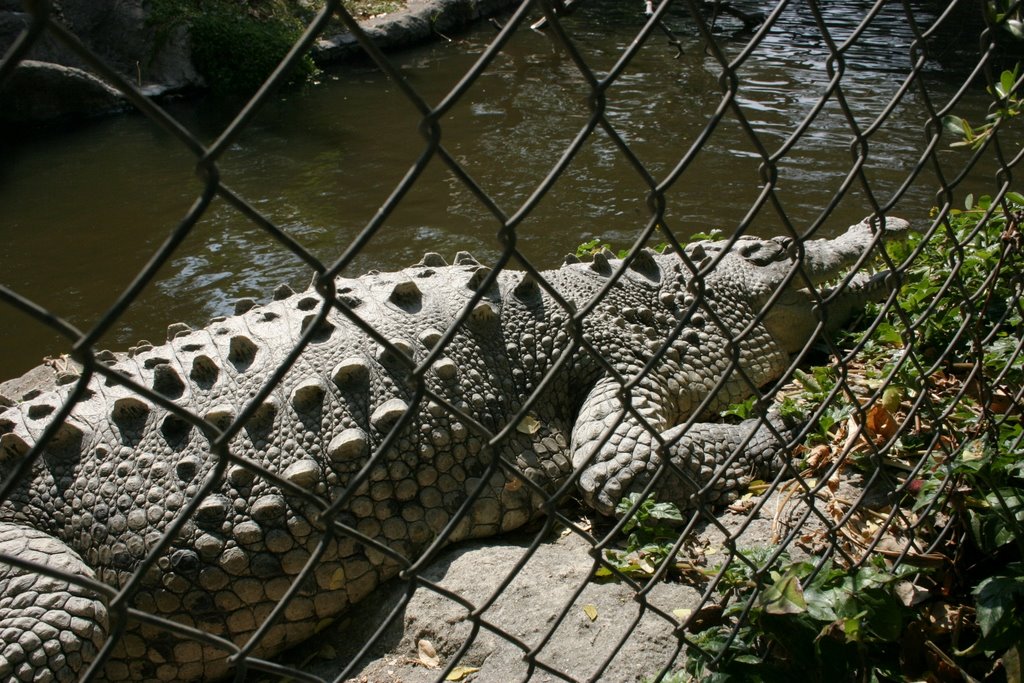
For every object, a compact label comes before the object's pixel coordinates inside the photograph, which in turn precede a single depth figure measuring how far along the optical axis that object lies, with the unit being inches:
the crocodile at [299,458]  114.8
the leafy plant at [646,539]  112.4
